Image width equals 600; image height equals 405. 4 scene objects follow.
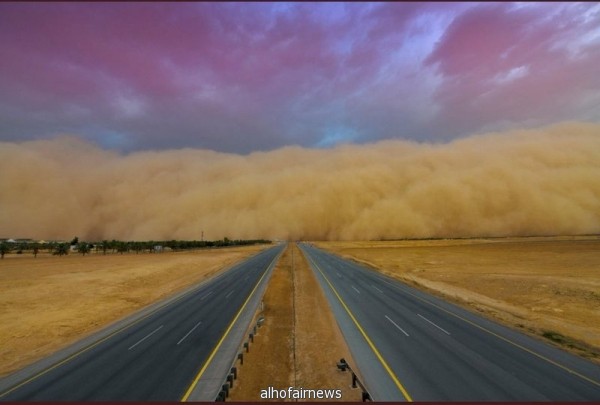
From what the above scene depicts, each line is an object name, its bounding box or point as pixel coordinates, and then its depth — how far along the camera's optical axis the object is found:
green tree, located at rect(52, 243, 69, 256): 90.62
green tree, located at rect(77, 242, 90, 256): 93.53
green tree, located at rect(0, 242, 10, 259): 82.81
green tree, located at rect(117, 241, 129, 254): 104.69
